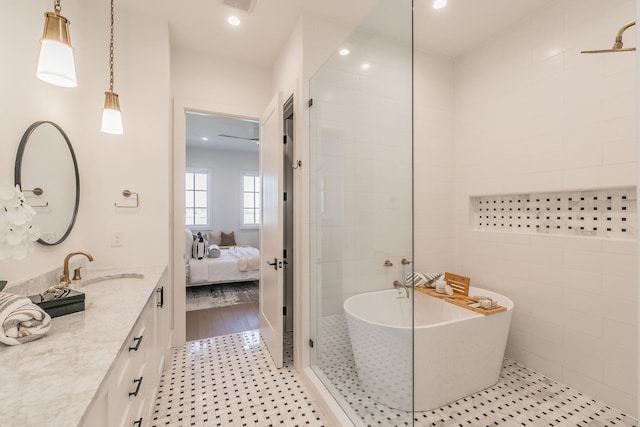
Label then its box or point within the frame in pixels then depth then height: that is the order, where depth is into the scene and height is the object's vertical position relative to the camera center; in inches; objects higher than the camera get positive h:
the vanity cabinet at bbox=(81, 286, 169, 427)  32.4 -25.1
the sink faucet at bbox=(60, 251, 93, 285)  62.2 -13.1
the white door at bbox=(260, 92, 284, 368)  90.0 -5.3
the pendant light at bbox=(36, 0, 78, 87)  40.6 +24.6
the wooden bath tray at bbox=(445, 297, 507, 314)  79.6 -27.8
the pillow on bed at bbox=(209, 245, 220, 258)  184.2 -25.1
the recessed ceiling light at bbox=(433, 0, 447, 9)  85.3 +66.0
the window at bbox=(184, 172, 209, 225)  247.3 +15.6
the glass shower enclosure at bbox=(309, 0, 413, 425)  58.2 -0.2
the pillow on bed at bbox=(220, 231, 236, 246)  238.7 -20.6
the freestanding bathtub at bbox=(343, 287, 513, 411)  60.6 -34.2
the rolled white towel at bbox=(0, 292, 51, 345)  35.8 -14.0
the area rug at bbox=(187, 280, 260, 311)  151.0 -48.0
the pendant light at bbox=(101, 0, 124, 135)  64.2 +23.4
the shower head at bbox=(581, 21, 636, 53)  38.0 +24.1
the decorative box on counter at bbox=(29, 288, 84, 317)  44.8 -14.4
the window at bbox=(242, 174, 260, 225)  267.3 +15.8
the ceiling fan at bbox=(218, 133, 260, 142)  208.2 +60.4
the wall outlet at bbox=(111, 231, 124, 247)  84.8 -7.1
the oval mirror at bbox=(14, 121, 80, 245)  57.6 +8.6
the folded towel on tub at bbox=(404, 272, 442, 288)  103.3 -24.1
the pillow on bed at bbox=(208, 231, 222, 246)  237.8 -20.4
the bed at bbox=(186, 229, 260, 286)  170.1 -33.8
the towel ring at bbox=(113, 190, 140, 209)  85.6 +6.3
